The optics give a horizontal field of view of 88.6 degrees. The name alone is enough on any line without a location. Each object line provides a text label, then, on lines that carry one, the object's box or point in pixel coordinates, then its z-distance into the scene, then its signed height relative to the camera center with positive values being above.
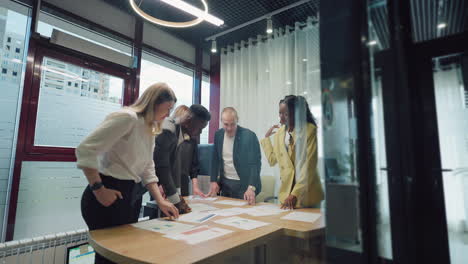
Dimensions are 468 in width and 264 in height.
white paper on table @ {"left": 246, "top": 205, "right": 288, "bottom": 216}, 1.42 -0.32
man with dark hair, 1.41 +0.06
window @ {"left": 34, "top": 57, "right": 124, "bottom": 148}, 2.42 +0.56
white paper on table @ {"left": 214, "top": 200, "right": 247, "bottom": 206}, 1.74 -0.33
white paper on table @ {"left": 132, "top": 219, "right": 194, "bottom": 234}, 1.04 -0.31
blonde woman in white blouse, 0.97 -0.02
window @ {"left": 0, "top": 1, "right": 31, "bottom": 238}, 2.18 +0.56
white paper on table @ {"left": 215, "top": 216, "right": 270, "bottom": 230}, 1.13 -0.32
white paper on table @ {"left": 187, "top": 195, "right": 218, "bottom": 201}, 1.93 -0.33
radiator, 1.79 -0.73
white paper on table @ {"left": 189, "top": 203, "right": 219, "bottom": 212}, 1.50 -0.32
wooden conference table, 0.67 -0.31
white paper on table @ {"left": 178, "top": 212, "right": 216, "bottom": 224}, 1.22 -0.31
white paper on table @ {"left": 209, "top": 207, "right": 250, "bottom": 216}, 1.41 -0.32
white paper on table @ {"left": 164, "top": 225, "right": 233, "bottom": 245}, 0.91 -0.31
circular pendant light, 1.99 +1.17
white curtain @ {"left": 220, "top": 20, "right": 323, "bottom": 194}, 3.08 +1.14
